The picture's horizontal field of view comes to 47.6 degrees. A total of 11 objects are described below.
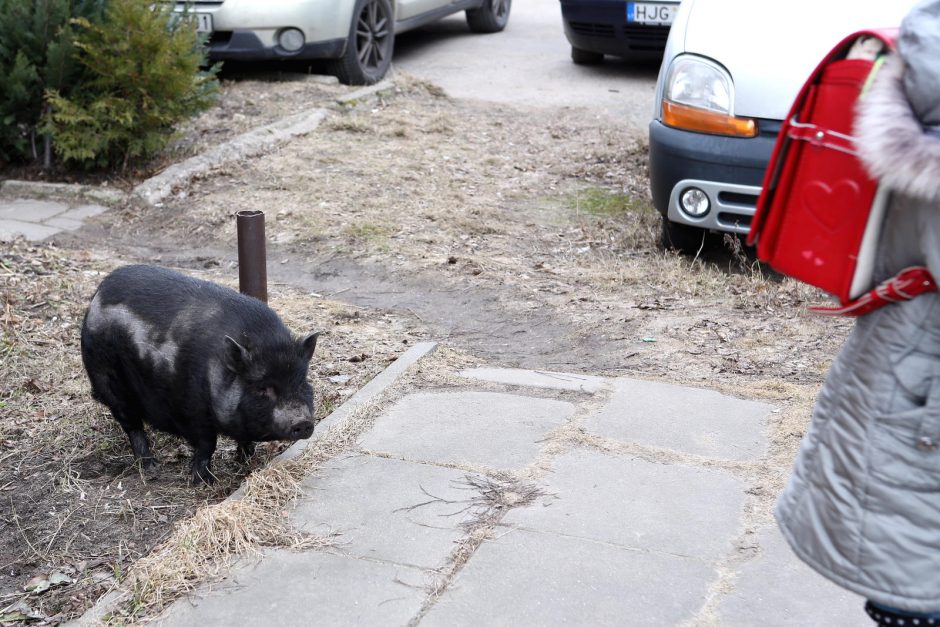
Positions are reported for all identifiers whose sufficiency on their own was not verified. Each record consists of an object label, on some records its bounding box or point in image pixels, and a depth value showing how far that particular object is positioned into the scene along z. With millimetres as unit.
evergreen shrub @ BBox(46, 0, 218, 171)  7980
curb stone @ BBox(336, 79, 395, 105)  10367
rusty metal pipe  5137
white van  5934
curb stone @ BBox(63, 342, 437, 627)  3211
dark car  11133
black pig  3971
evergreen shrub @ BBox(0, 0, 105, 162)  7961
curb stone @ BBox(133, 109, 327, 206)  8336
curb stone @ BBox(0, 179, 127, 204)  8359
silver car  10023
